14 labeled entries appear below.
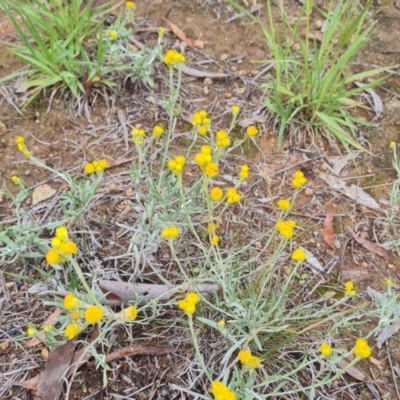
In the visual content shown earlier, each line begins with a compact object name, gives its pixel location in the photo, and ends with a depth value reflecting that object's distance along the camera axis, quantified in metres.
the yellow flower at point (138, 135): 0.60
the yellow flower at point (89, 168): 0.60
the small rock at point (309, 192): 0.79
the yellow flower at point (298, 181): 0.57
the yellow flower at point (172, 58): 0.62
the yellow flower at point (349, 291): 0.55
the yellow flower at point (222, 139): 0.58
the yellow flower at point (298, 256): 0.53
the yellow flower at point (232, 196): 0.57
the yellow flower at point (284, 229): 0.53
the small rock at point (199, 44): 0.92
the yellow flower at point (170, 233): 0.53
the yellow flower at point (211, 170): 0.55
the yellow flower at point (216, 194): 0.56
